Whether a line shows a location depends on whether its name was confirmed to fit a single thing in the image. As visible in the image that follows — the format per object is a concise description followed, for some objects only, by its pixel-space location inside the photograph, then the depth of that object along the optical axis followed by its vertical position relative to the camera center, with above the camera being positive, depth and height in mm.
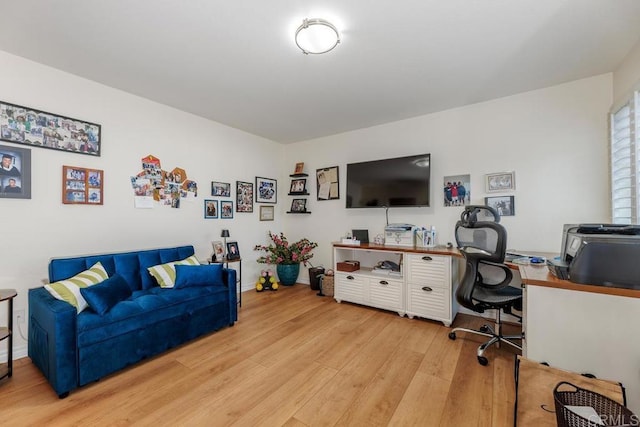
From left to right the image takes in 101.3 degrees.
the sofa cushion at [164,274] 2580 -600
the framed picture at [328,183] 4250 +484
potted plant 4293 -728
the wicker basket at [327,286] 3836 -1075
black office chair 2074 -524
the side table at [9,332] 1862 -843
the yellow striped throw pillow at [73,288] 1926 -557
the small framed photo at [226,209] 3822 +59
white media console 2832 -859
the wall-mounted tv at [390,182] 3303 +405
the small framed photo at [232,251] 3659 -538
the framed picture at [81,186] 2445 +271
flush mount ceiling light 1794 +1256
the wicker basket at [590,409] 1066 -870
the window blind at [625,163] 1934 +391
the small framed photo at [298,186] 4586 +472
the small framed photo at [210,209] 3619 +57
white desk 1377 -671
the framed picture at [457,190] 3158 +272
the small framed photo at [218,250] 3518 -505
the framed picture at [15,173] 2141 +344
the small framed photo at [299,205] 4598 +135
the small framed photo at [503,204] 2877 +83
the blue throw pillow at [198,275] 2608 -633
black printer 1376 -253
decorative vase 4301 -995
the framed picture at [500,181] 2891 +338
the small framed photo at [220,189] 3713 +350
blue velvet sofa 1746 -856
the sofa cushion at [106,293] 1916 -616
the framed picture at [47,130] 2172 +753
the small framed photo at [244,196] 4051 +262
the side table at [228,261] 3323 -625
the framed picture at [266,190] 4387 +393
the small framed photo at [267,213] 4457 -4
